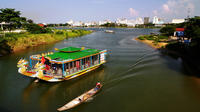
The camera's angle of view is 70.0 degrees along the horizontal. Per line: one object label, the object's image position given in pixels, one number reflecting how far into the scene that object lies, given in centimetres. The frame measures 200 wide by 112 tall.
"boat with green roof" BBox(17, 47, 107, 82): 1446
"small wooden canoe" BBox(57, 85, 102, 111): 1121
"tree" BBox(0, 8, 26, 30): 4262
